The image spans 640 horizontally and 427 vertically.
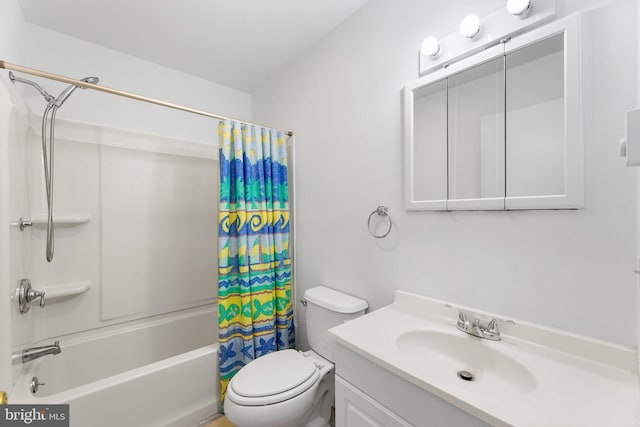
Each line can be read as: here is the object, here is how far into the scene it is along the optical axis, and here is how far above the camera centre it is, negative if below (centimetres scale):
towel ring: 133 -1
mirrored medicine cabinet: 82 +32
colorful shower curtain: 155 -25
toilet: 109 -79
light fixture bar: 87 +67
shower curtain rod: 101 +60
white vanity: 60 -47
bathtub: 117 -94
